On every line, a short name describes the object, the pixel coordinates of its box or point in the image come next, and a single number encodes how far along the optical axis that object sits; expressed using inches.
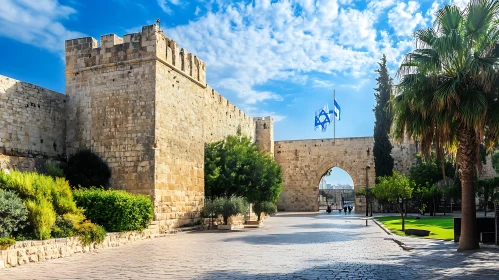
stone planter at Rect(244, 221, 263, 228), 796.9
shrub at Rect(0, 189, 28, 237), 365.7
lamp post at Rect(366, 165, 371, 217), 1388.5
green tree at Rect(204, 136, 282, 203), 806.5
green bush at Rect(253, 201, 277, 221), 938.3
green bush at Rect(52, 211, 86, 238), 419.7
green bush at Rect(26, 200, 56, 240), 394.3
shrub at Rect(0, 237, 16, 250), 339.6
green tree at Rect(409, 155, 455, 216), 1133.7
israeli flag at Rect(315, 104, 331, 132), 1498.5
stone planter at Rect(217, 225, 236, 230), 727.7
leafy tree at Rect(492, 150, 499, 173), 1240.8
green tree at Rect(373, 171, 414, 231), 769.6
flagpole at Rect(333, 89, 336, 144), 1464.1
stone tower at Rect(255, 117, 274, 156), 1338.6
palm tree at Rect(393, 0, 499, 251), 389.7
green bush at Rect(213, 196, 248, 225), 721.6
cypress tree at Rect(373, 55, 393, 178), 1359.5
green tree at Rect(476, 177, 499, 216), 1046.3
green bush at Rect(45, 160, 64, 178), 572.7
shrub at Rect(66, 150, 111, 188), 595.5
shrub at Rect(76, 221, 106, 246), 437.4
